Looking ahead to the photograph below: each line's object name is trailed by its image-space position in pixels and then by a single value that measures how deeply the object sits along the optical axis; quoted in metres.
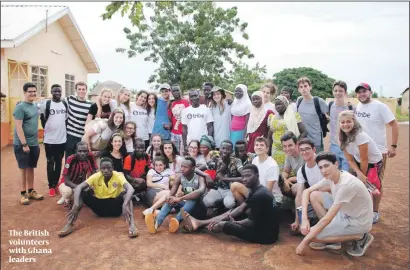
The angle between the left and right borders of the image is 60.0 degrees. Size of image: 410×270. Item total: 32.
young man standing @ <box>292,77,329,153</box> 5.46
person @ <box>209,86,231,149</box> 6.03
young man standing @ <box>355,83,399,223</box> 4.73
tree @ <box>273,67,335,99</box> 18.39
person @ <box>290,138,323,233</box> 4.38
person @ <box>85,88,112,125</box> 5.92
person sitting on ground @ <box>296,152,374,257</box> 3.68
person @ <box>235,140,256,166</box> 5.14
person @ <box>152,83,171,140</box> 6.48
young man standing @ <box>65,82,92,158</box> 5.96
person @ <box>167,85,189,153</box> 6.43
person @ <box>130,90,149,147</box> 6.31
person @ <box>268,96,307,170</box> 5.08
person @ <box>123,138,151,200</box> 5.43
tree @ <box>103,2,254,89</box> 19.52
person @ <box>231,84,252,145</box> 5.80
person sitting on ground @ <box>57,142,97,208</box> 5.28
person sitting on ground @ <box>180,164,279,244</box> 4.09
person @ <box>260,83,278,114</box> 5.67
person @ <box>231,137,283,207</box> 4.50
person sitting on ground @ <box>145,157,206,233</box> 4.58
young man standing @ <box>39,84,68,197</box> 5.83
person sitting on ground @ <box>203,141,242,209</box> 4.96
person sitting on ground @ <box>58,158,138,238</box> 4.67
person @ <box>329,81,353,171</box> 5.32
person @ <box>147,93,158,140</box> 6.48
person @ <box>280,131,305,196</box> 4.70
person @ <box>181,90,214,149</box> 5.98
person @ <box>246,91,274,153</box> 5.44
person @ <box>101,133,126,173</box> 5.36
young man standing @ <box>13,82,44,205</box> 5.47
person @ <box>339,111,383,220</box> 4.25
